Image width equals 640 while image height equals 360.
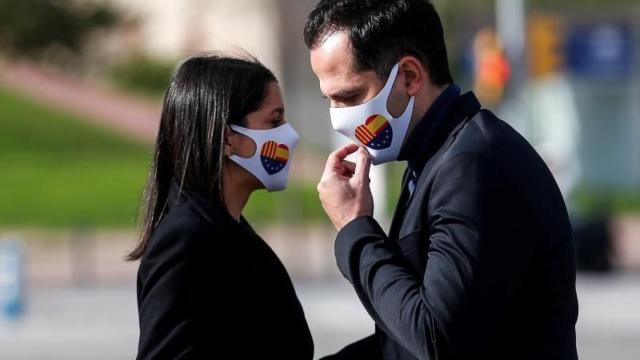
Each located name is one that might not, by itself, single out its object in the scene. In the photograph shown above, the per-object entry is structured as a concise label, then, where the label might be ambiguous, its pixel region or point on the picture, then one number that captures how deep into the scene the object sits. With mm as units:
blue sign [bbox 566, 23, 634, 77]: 72354
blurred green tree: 50745
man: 5650
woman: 6678
